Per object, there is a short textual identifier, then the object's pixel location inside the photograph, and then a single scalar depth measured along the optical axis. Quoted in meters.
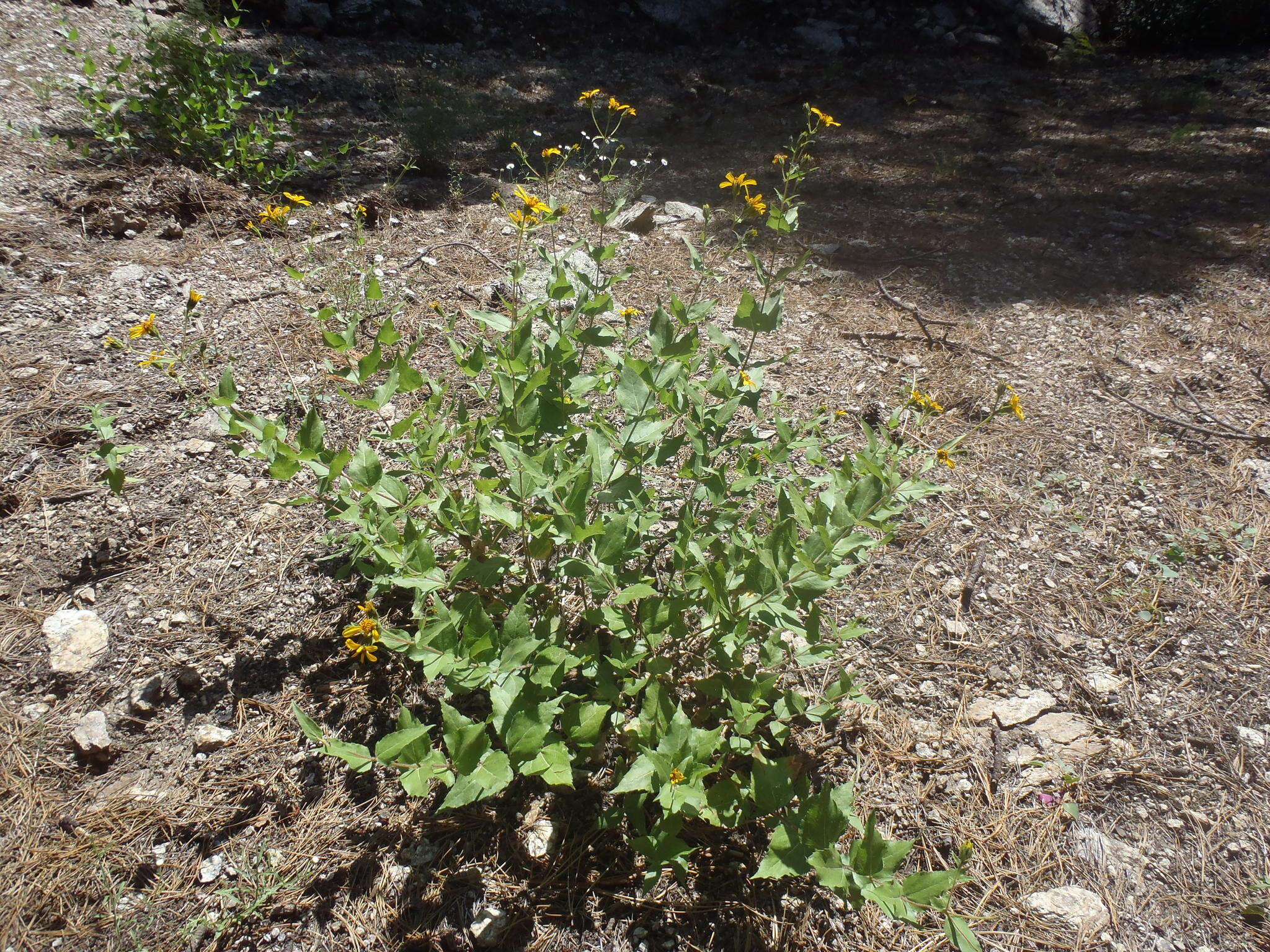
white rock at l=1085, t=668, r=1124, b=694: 1.93
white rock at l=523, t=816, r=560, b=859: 1.52
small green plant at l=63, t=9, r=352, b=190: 3.52
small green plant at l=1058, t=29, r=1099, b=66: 7.15
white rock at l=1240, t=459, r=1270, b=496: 2.53
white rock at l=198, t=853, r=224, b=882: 1.41
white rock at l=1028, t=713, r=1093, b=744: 1.83
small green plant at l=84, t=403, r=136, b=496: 1.39
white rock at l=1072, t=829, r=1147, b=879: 1.58
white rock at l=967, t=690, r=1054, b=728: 1.88
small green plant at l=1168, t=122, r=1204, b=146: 5.17
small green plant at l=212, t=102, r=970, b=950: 1.21
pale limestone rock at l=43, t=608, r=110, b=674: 1.71
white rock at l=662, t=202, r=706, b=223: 4.32
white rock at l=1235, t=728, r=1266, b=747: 1.79
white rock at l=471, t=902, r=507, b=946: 1.37
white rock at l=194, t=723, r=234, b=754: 1.62
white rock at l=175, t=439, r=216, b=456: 2.28
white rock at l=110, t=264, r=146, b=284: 2.89
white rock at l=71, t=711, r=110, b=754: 1.56
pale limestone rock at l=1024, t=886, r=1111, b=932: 1.49
